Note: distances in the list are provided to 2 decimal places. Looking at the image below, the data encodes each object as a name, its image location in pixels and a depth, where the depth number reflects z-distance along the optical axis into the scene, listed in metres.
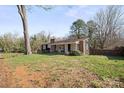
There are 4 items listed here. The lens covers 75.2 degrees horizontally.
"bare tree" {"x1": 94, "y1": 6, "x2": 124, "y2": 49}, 12.81
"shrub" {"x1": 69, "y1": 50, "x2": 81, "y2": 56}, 8.34
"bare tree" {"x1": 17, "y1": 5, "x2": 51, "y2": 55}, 7.13
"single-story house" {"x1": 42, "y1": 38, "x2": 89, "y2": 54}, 10.95
